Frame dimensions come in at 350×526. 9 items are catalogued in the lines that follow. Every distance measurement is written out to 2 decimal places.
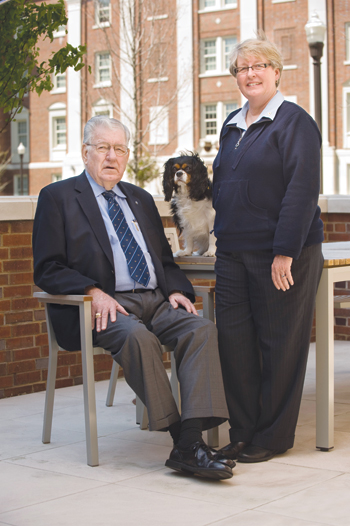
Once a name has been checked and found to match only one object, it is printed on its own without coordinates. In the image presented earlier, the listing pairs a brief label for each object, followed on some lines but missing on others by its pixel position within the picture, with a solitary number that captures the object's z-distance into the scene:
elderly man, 3.35
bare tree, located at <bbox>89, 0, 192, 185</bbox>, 23.31
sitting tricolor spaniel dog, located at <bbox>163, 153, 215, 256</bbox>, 4.01
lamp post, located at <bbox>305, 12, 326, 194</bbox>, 10.66
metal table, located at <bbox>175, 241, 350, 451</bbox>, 3.71
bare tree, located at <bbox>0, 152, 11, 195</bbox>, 38.84
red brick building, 32.28
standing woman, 3.42
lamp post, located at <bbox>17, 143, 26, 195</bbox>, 34.95
